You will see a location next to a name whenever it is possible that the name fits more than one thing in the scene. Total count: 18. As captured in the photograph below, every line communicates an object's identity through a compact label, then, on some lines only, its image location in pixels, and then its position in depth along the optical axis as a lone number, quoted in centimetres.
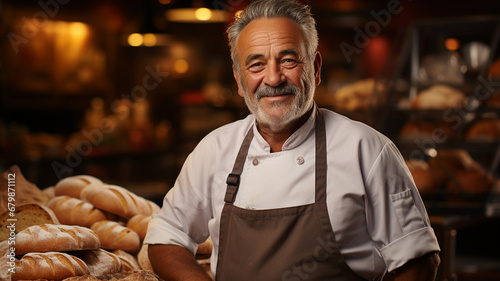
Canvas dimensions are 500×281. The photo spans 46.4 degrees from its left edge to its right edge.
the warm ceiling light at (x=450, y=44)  365
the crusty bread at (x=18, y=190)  170
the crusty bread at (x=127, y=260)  166
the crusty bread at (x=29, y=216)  164
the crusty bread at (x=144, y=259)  174
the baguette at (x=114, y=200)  180
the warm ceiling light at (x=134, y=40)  753
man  147
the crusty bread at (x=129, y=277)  138
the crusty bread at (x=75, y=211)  175
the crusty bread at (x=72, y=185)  189
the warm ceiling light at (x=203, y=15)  540
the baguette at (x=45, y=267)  139
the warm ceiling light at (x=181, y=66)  830
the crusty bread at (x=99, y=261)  149
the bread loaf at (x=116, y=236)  170
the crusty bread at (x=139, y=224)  181
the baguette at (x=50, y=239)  145
